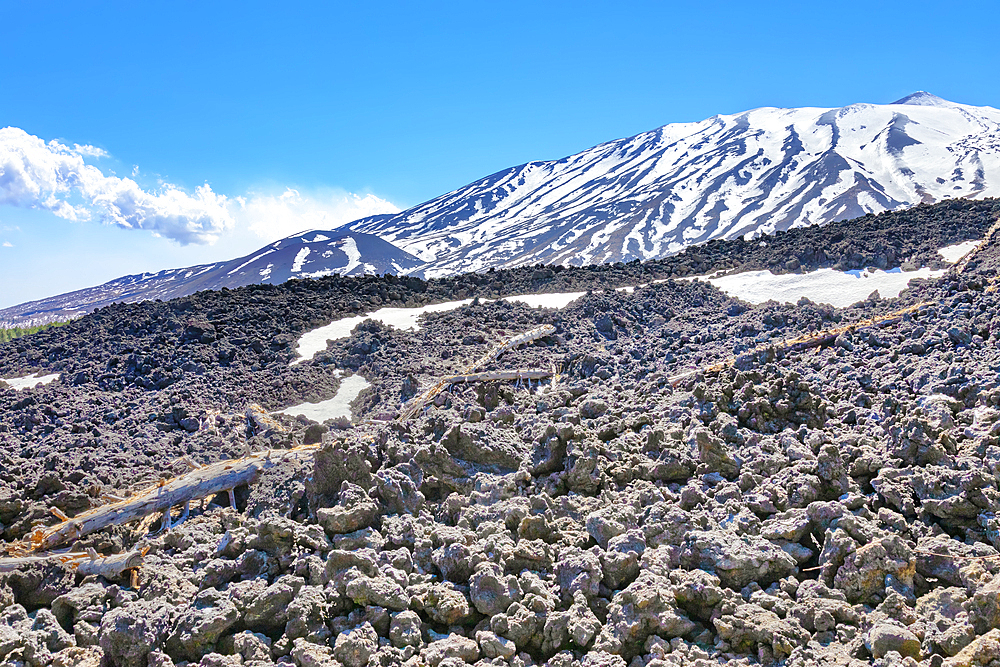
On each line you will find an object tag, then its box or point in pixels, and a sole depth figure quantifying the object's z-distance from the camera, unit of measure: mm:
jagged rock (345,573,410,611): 5086
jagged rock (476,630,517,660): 4668
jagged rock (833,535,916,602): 4680
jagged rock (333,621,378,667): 4637
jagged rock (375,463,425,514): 6746
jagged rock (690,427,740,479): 6684
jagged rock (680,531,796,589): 4996
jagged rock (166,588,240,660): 4922
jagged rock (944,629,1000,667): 3748
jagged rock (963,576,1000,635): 4086
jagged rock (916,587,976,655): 3955
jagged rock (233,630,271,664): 4746
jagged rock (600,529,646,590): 5191
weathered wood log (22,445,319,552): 7547
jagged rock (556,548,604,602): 5133
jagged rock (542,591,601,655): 4684
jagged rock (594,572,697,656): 4590
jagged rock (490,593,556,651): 4812
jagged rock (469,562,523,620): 5070
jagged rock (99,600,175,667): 4945
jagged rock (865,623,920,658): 4043
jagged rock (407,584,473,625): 5047
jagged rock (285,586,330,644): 4922
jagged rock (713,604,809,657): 4316
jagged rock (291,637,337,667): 4637
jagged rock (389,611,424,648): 4801
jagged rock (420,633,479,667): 4637
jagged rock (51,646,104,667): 5023
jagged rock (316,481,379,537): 6223
